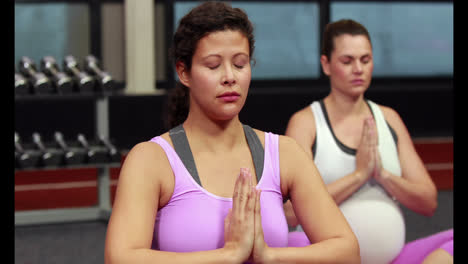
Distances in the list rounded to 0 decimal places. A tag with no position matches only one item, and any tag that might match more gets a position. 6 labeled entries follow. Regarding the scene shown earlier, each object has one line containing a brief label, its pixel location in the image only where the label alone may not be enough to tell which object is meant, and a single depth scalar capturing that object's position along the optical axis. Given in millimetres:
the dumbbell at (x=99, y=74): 4668
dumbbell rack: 4762
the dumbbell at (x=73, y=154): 4652
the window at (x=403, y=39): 9055
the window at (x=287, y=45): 7580
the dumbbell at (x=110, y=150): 4715
